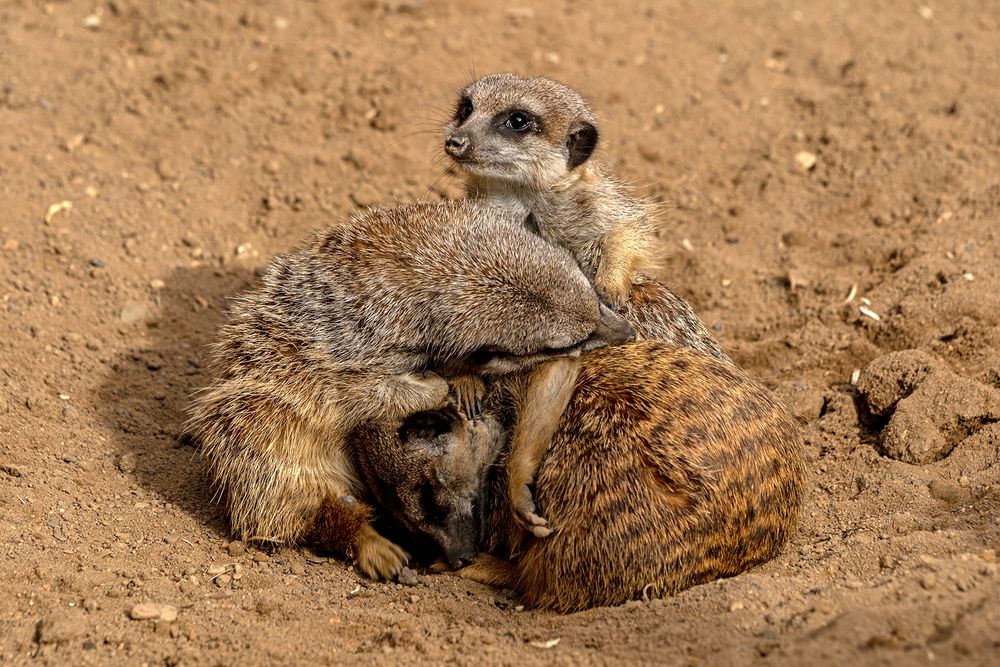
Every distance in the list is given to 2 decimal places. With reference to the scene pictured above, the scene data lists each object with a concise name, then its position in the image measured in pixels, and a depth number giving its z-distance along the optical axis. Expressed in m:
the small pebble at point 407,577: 8.27
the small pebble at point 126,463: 9.33
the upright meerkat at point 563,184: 9.10
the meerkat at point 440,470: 8.15
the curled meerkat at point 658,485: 7.11
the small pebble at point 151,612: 7.21
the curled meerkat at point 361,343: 7.84
